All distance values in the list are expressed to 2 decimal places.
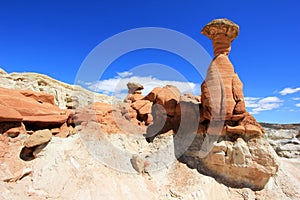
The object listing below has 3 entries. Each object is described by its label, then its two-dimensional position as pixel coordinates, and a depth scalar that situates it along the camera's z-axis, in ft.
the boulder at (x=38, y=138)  23.36
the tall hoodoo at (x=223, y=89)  31.78
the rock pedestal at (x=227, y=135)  30.14
